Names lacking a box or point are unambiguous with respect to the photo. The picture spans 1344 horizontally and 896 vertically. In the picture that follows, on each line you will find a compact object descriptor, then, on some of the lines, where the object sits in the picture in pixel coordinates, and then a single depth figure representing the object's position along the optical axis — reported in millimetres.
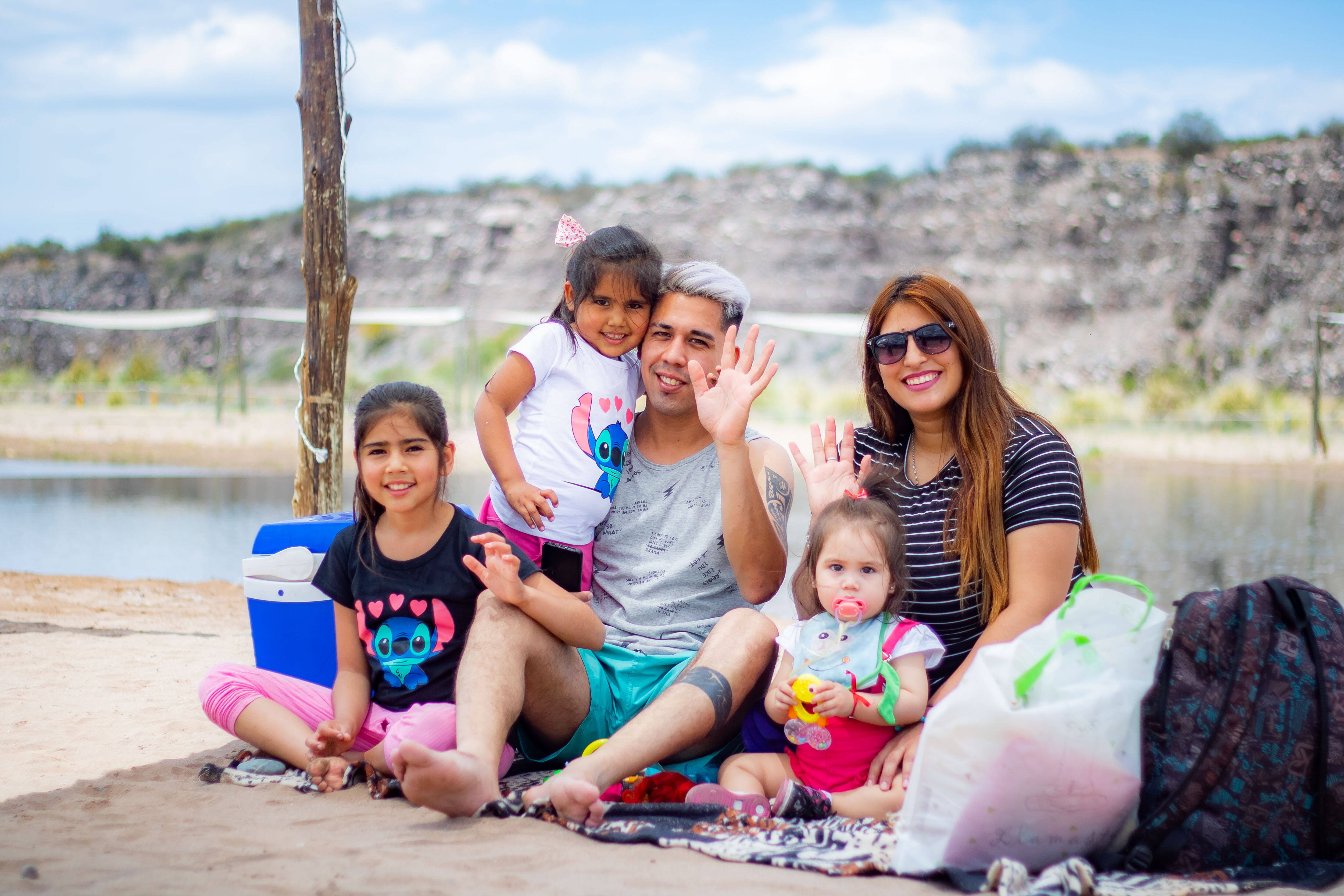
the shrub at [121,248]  39750
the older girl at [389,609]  2756
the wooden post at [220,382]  18047
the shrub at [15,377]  25500
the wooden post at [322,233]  4730
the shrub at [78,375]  25188
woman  2518
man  2375
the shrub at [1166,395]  19734
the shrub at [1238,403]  18500
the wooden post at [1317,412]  15156
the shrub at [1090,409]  19219
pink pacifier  2525
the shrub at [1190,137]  31172
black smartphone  3076
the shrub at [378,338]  31906
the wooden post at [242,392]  19250
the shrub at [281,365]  31000
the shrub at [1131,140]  33312
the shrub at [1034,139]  33000
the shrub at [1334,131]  28391
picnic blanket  1937
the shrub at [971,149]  33656
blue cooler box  3133
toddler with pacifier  2457
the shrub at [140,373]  25750
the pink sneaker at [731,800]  2467
